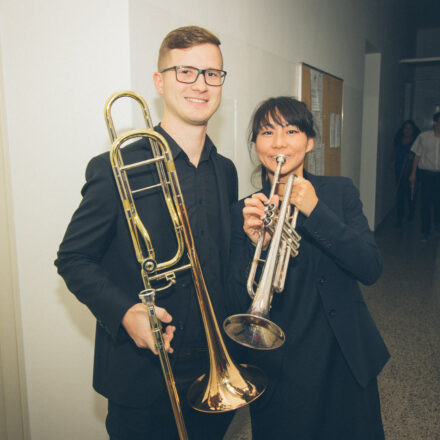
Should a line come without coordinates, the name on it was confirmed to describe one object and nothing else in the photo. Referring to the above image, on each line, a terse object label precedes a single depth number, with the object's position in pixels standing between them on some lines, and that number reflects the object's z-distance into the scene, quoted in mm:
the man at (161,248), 1149
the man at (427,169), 5598
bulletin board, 3285
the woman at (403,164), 6496
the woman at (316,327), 1252
